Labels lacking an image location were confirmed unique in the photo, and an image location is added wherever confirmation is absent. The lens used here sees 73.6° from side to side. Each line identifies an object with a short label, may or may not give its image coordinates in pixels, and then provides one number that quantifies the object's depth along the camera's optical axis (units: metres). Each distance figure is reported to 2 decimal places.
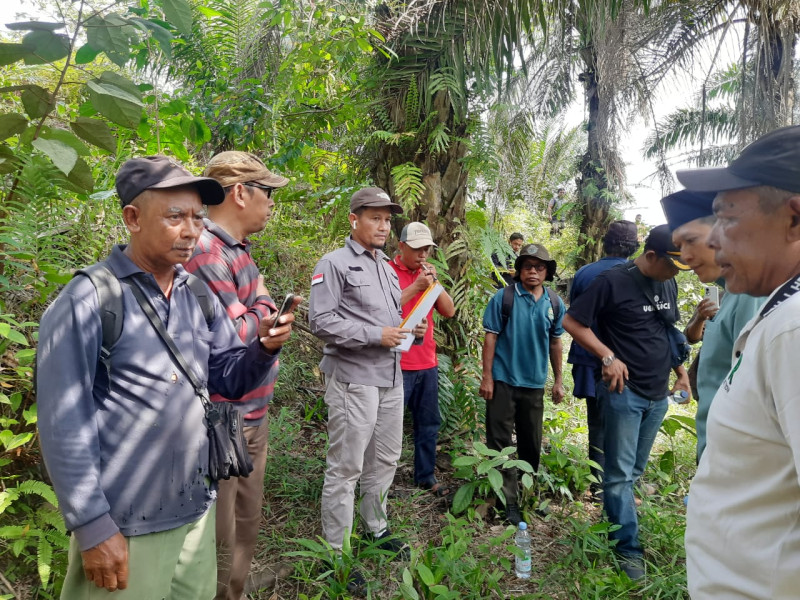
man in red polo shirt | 4.20
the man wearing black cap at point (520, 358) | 4.07
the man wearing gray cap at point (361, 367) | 3.16
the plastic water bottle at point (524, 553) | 3.13
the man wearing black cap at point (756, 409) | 1.11
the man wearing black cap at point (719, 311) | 2.36
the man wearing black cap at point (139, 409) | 1.49
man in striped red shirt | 2.37
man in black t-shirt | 3.29
